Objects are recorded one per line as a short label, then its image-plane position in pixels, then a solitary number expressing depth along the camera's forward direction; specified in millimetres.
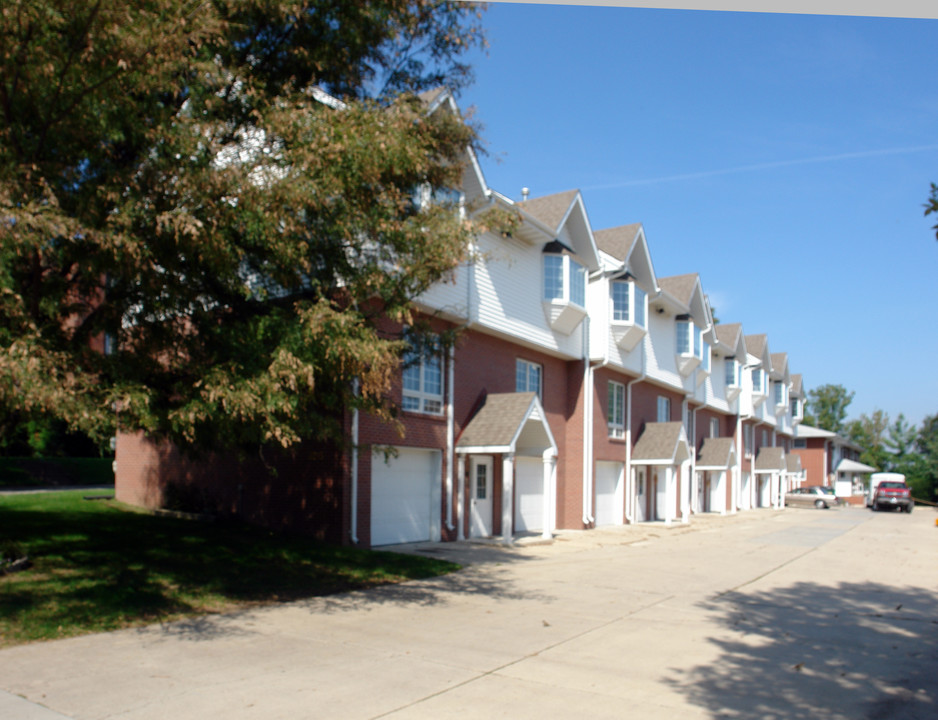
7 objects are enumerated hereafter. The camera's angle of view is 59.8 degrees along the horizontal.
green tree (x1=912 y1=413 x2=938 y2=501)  66062
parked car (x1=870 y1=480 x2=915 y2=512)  50000
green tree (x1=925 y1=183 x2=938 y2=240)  6676
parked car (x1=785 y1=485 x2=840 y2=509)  53750
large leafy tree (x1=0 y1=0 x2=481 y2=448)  8102
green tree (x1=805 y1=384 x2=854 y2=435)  103938
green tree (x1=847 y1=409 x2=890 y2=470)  101688
